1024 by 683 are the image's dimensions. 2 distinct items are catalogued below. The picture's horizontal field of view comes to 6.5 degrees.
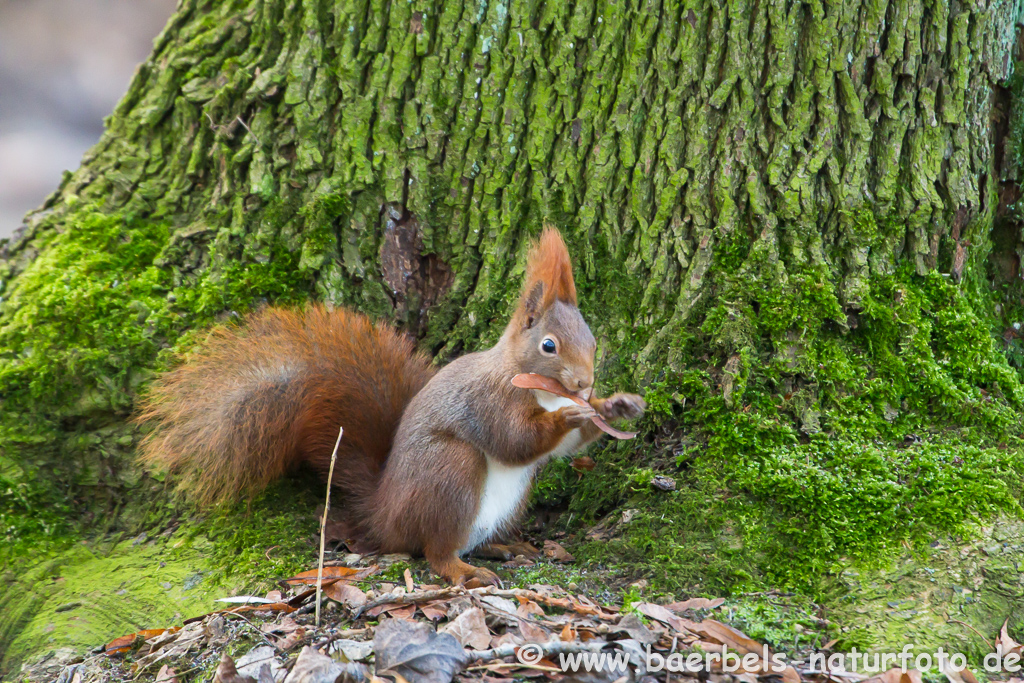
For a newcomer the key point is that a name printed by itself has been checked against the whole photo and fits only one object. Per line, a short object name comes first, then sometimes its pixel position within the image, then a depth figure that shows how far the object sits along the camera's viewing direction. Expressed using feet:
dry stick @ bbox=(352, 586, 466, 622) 18.59
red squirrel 18.84
